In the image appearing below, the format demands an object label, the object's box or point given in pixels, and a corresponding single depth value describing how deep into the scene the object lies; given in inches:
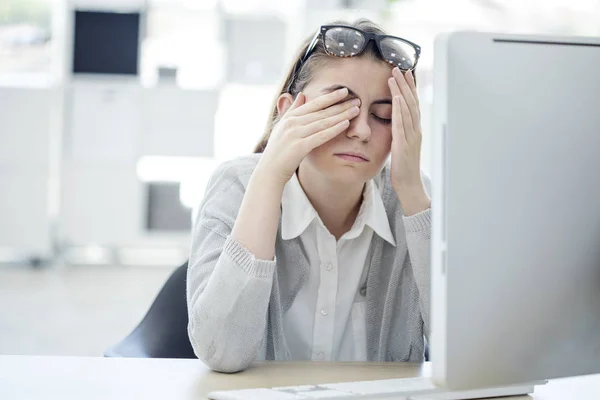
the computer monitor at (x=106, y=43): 211.5
